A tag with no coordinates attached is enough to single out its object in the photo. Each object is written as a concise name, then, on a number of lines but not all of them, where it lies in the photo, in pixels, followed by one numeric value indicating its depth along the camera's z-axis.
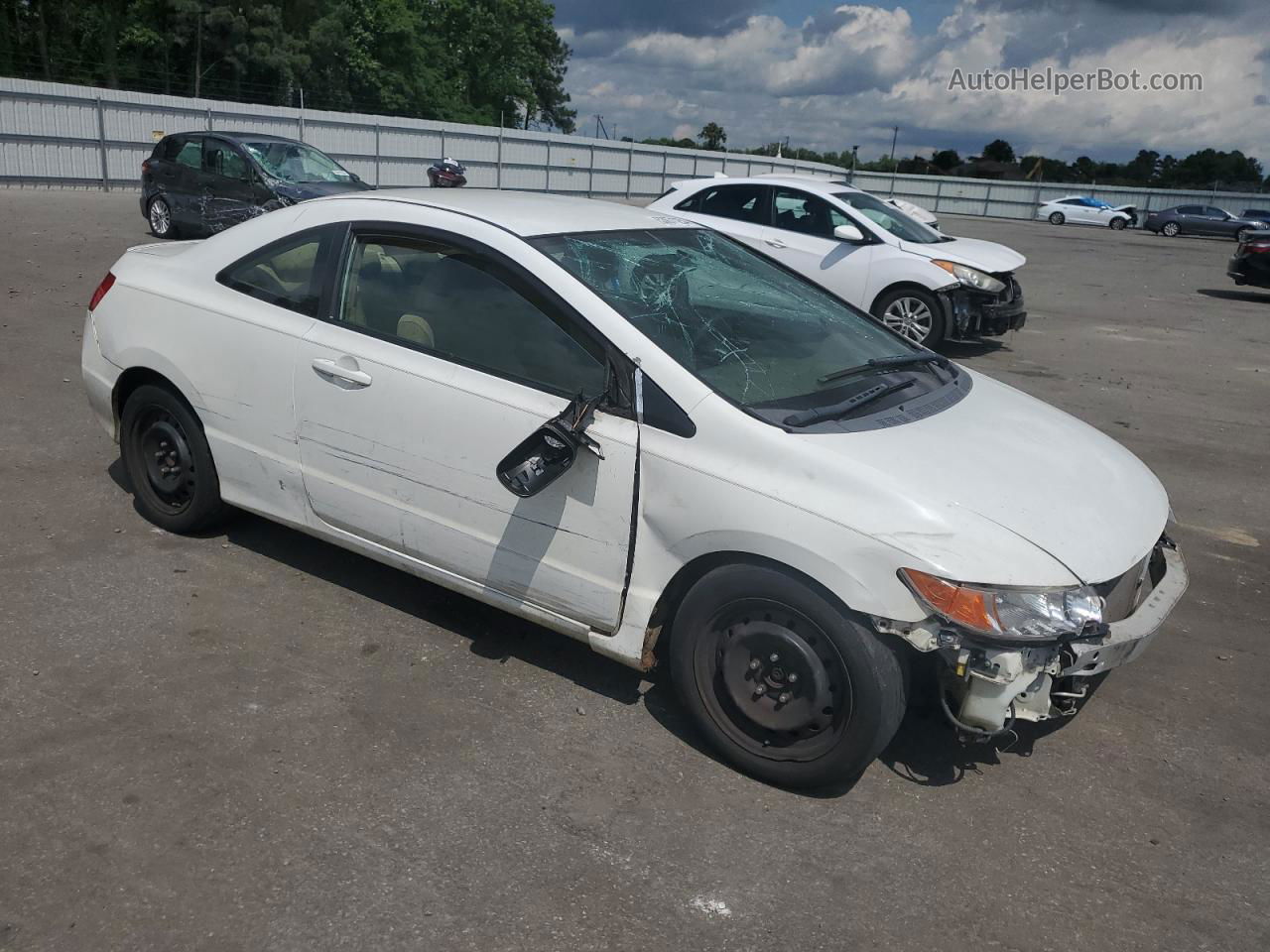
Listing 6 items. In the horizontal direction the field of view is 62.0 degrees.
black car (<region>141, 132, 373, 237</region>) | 14.00
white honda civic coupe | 3.02
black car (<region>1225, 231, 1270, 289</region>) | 17.47
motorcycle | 16.92
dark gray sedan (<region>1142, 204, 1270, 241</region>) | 39.62
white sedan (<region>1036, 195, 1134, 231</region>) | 44.19
